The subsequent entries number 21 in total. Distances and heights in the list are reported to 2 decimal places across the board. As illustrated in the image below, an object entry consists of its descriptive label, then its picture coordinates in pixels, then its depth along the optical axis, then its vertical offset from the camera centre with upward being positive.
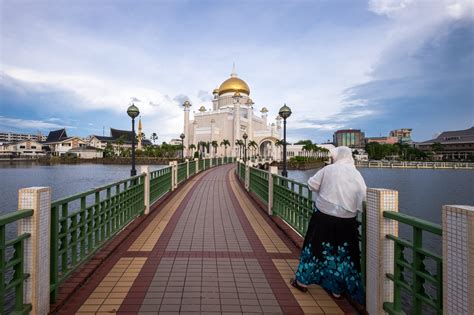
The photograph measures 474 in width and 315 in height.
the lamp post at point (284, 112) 9.74 +1.46
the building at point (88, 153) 87.62 +0.67
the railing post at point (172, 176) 12.70 -0.88
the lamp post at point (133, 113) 9.11 +1.31
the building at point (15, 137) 134.12 +8.63
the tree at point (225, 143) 59.70 +2.60
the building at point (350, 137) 161.30 +10.76
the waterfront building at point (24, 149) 96.69 +1.89
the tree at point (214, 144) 59.78 +2.39
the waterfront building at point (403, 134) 149.88 +12.36
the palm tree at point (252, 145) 59.52 +2.27
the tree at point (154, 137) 89.76 +5.60
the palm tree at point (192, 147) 62.68 +1.87
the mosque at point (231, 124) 62.12 +6.99
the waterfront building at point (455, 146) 95.44 +3.70
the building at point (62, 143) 97.19 +3.96
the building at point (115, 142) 91.56 +4.95
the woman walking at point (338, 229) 3.15 -0.78
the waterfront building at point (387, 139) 144.50 +8.79
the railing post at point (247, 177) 12.88 -0.92
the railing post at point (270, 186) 7.82 -0.79
